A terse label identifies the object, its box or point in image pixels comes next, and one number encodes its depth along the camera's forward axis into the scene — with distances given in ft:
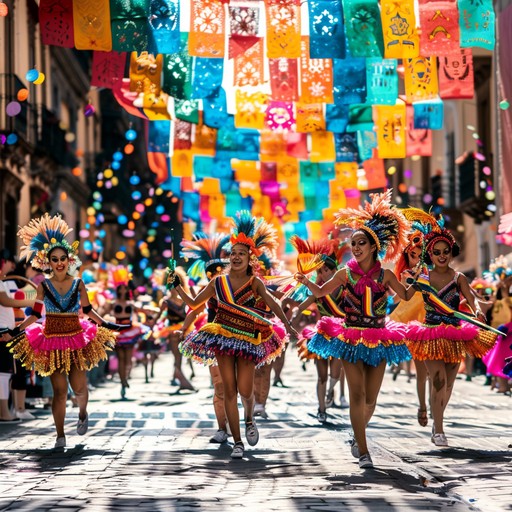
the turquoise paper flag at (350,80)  68.33
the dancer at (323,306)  49.21
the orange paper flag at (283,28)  60.85
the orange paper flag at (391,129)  75.77
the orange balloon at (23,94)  50.92
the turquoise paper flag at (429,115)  76.38
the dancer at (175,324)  74.08
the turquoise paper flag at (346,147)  82.38
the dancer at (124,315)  69.26
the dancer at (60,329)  40.88
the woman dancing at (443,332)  40.34
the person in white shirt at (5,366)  51.67
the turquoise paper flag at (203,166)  91.09
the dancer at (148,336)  72.47
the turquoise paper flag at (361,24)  60.59
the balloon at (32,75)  51.20
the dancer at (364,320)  35.22
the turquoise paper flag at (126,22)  57.82
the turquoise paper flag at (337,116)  76.48
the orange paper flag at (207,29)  59.41
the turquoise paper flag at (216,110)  70.44
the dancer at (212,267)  42.14
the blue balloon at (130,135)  81.30
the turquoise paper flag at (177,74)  65.82
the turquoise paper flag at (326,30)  60.90
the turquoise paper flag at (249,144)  83.30
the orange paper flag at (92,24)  57.47
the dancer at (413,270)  44.01
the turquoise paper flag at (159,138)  79.56
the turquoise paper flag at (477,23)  60.70
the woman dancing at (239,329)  38.42
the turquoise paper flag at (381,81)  68.90
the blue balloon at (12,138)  50.65
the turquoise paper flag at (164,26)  58.39
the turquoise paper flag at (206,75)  65.57
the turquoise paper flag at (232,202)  108.27
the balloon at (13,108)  50.67
